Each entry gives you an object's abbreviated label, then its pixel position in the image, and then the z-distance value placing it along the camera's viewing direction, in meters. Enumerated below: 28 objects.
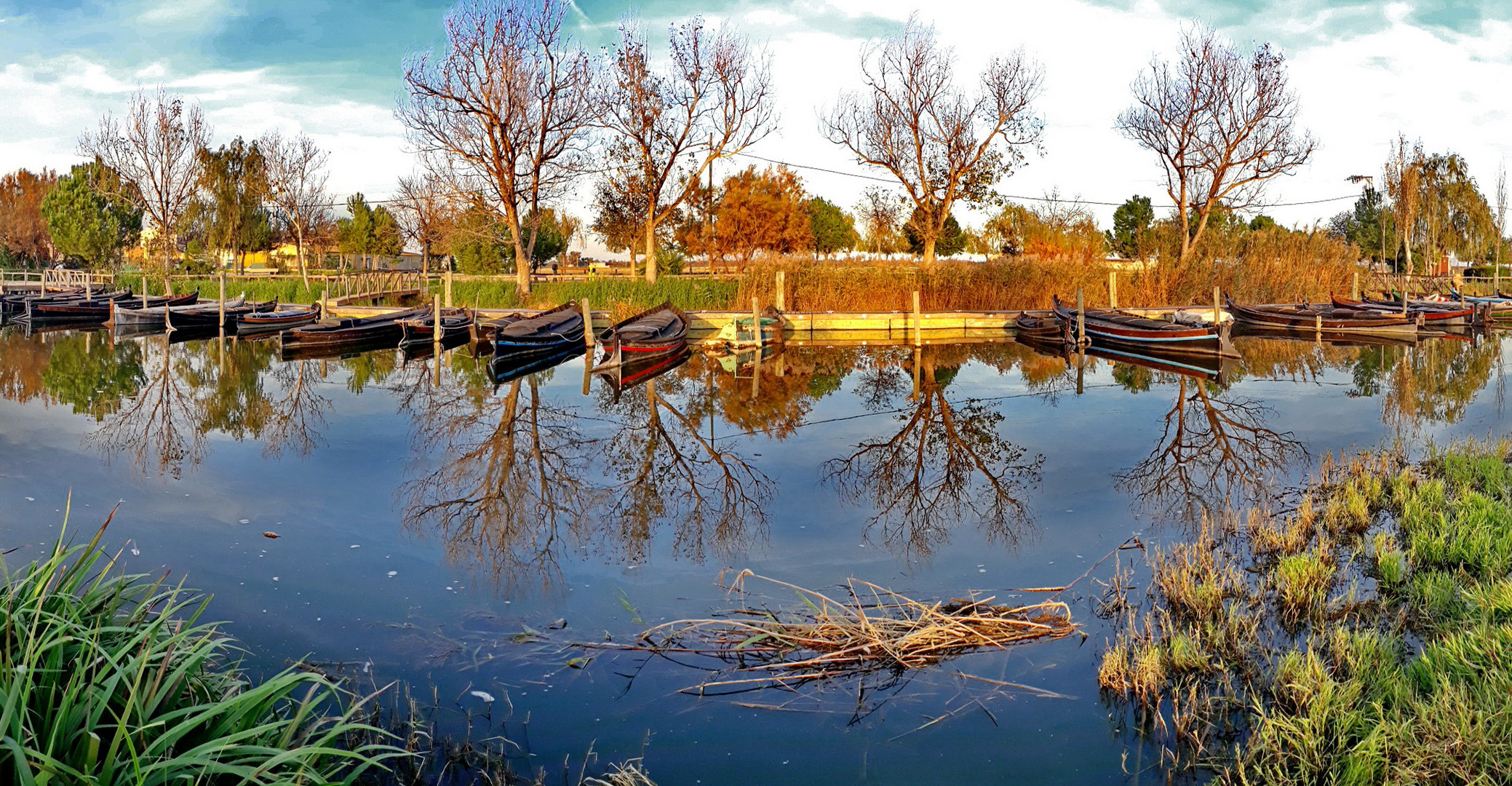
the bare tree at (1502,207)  53.00
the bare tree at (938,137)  39.53
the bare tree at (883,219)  57.25
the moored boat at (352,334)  27.09
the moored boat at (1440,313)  33.31
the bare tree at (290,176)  50.62
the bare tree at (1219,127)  43.47
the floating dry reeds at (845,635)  5.96
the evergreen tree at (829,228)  66.81
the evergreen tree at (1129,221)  65.62
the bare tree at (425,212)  51.22
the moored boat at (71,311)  36.38
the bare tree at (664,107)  36.19
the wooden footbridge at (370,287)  37.78
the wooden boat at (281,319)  30.72
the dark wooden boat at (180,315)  32.12
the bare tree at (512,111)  33.69
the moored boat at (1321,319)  30.61
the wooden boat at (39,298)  37.34
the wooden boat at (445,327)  26.58
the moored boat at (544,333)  22.55
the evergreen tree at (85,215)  48.75
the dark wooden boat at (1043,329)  28.52
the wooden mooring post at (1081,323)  26.16
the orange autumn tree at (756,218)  52.56
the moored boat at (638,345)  21.05
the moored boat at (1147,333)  23.69
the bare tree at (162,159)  48.06
